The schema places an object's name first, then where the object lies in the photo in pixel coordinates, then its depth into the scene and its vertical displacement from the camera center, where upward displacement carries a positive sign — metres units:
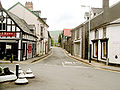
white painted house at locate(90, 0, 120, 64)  17.52 +0.97
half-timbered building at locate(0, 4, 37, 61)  21.33 +1.26
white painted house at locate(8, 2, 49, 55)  30.02 +5.90
